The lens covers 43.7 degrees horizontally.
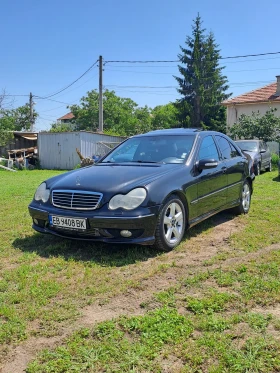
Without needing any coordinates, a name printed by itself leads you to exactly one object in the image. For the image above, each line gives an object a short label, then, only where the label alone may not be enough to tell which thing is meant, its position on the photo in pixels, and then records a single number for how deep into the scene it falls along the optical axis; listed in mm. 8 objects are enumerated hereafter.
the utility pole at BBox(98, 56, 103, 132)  22294
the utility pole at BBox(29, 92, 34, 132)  40825
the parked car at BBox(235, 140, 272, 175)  12602
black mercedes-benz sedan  3832
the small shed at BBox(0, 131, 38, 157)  24406
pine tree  34750
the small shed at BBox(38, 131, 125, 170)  19781
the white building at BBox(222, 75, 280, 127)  23875
